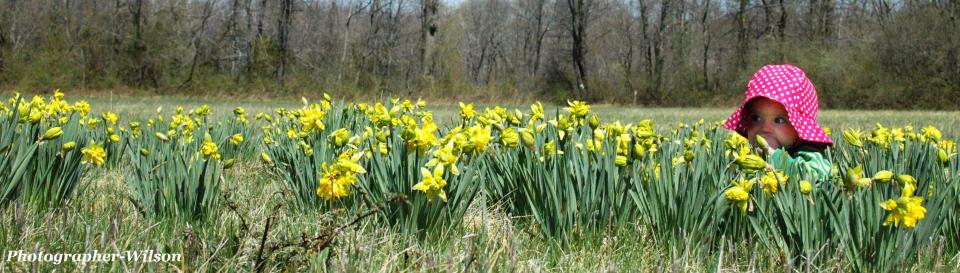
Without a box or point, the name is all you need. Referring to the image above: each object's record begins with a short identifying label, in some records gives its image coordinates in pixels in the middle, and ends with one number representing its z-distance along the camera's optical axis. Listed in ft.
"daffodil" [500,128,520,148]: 7.01
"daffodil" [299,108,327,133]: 8.61
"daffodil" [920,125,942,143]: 9.72
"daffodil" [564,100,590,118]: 8.46
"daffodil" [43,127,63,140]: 6.94
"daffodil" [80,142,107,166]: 7.73
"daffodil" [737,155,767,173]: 5.56
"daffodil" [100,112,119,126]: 10.89
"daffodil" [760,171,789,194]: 5.78
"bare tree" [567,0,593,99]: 102.68
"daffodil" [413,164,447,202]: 5.62
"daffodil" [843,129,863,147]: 8.02
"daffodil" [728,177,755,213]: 5.44
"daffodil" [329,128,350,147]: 7.22
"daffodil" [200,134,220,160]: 6.91
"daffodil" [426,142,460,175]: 5.82
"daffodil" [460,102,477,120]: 9.96
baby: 8.49
